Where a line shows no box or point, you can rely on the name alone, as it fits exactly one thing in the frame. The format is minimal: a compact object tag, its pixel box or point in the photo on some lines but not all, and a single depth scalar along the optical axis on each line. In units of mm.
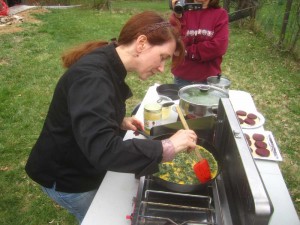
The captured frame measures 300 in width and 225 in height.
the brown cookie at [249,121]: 2002
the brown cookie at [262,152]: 1708
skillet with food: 1228
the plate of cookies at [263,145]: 1703
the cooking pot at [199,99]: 1771
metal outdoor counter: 1315
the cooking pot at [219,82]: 2220
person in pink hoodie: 2607
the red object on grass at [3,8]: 9161
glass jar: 1786
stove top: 1023
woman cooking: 1069
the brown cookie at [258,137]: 1830
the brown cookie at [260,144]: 1766
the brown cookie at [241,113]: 2119
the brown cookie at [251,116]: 2070
